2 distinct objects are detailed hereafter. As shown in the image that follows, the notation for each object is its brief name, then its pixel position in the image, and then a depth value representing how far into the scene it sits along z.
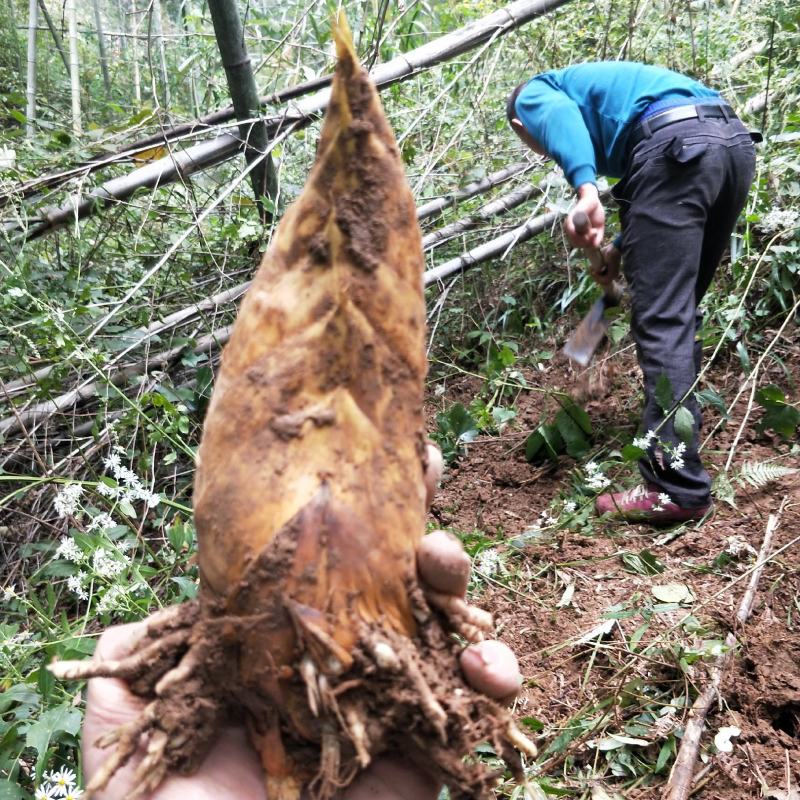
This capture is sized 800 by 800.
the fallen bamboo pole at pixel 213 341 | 2.31
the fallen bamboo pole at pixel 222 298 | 2.38
